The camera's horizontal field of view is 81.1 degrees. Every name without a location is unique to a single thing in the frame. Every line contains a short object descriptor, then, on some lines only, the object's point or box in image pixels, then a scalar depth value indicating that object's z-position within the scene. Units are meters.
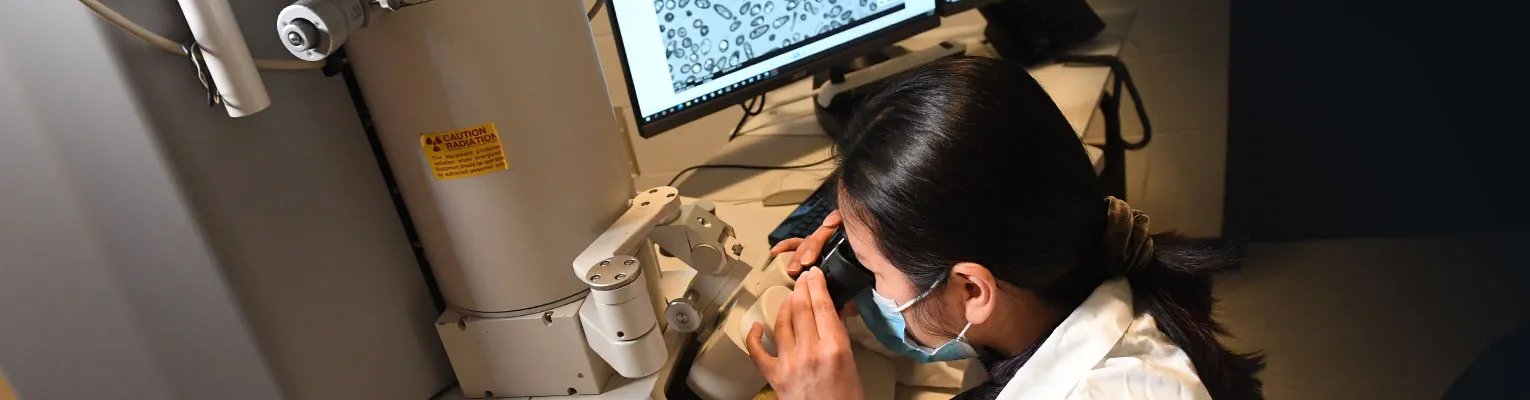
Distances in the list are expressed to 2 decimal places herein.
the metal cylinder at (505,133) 0.66
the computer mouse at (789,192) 1.22
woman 0.67
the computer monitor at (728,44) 1.07
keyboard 1.04
